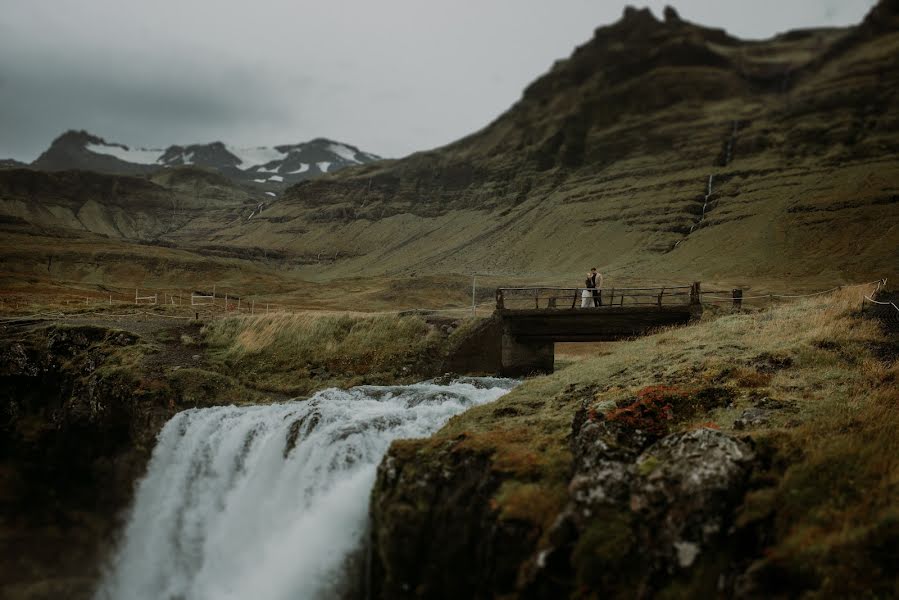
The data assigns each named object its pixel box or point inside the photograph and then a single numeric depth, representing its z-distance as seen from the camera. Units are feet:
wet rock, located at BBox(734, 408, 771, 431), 37.99
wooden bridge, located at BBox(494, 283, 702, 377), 90.68
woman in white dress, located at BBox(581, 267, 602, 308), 92.17
